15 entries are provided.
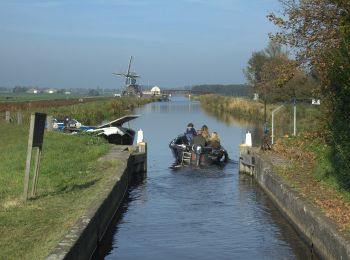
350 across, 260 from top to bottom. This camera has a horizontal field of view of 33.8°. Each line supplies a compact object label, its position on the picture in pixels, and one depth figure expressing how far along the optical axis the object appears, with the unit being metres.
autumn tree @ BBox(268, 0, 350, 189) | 10.38
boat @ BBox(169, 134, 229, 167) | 24.62
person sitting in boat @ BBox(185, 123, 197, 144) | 27.28
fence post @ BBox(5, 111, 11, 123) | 38.91
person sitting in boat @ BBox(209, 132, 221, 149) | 25.52
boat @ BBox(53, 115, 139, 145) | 32.03
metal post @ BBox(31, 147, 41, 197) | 12.44
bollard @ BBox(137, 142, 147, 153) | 23.44
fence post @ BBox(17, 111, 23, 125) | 37.27
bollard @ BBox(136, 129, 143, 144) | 24.09
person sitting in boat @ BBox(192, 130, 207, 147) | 25.02
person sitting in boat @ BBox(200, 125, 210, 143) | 26.24
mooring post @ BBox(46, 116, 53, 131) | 32.87
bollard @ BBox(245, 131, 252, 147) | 24.28
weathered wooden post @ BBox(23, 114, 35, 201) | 11.88
